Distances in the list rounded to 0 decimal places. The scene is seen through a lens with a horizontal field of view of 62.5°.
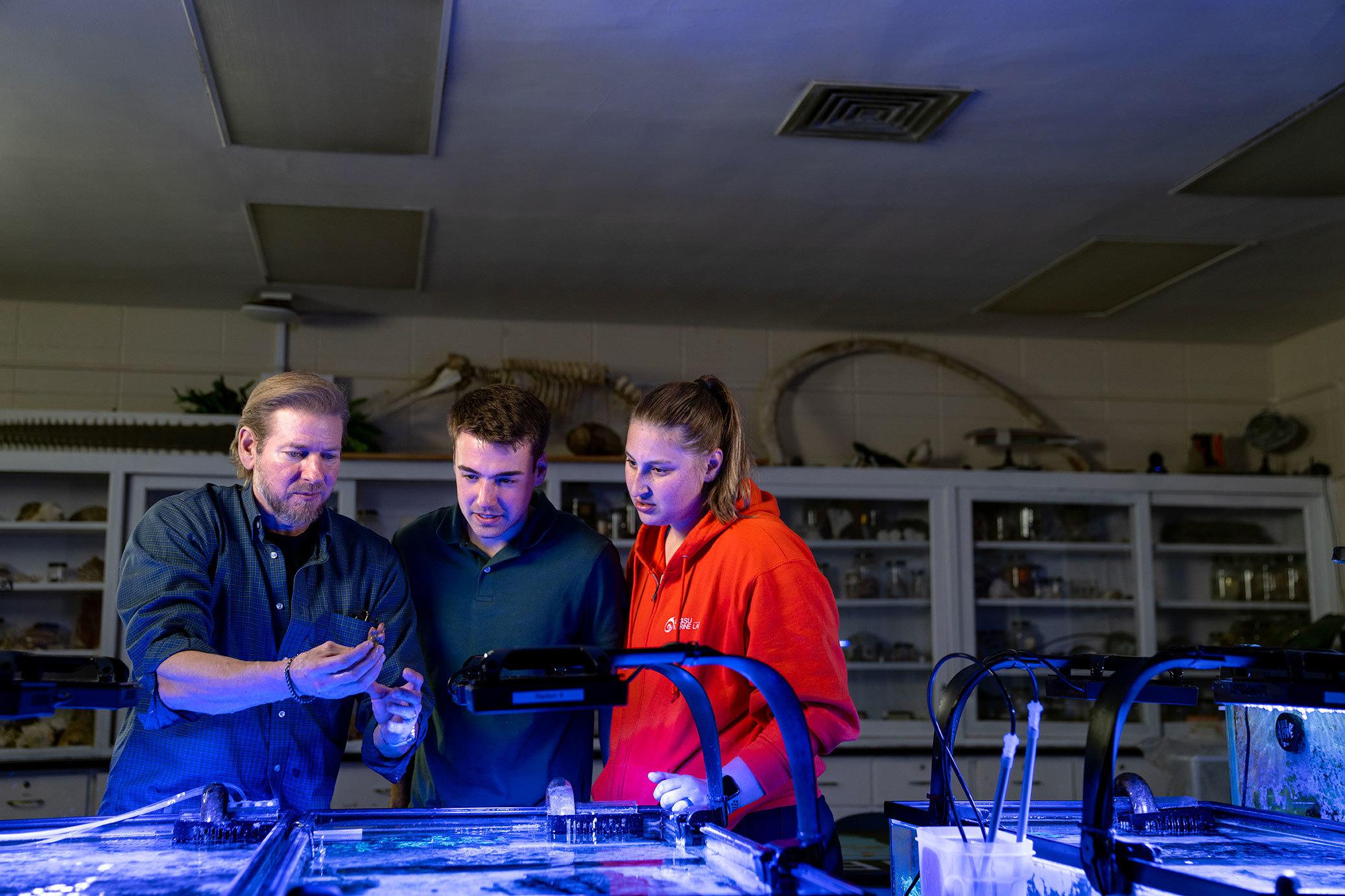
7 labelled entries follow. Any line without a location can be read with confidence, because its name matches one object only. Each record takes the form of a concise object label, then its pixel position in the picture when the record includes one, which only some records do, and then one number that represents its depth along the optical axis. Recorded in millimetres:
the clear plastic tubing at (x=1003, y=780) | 1268
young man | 2064
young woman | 1750
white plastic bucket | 1297
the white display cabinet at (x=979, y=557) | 4773
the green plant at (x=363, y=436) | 4754
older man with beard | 1783
